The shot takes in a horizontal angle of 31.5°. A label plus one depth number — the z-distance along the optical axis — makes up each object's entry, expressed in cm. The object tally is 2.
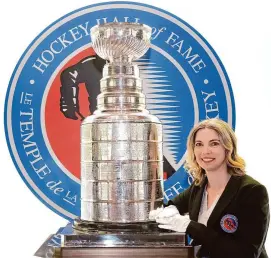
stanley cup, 177
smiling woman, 174
